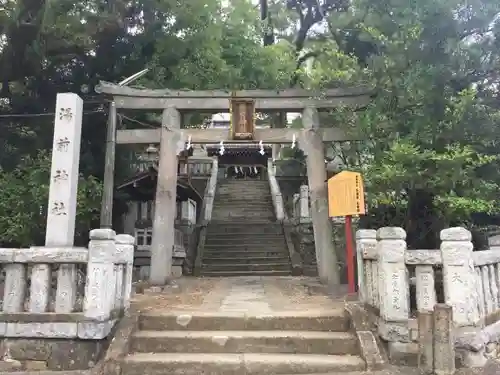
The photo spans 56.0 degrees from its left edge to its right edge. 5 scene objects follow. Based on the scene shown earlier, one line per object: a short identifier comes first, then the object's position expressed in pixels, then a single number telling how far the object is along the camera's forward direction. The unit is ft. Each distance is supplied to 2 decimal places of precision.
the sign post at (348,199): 26.14
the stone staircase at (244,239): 46.75
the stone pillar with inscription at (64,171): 24.56
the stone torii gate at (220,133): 35.68
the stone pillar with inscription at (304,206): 56.29
